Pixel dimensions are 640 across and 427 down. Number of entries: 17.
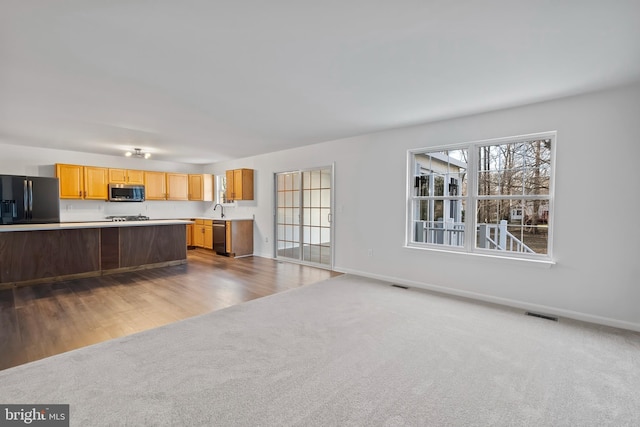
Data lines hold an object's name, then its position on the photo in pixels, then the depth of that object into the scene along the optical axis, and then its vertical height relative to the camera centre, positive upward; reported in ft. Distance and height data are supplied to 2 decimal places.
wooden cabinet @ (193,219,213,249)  24.84 -2.50
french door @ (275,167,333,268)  19.20 -0.75
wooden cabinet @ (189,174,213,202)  27.40 +1.64
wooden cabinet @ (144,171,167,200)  24.50 +1.62
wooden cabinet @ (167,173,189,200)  25.96 +1.66
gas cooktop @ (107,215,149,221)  23.20 -1.08
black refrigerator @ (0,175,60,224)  17.54 +0.27
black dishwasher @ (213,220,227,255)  22.95 -2.54
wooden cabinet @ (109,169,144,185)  22.56 +2.21
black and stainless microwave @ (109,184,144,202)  22.33 +0.90
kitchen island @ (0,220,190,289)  14.26 -2.49
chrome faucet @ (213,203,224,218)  26.77 -0.30
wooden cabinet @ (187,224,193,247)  27.07 -2.69
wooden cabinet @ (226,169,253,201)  23.02 +1.68
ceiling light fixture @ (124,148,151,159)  20.04 +3.59
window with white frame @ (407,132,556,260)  11.79 +0.42
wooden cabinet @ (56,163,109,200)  20.26 +1.62
